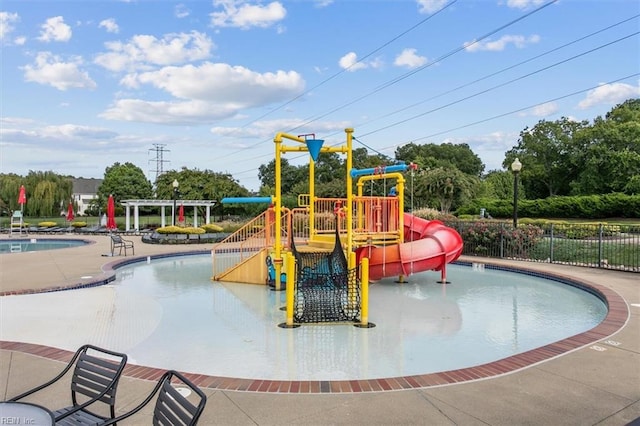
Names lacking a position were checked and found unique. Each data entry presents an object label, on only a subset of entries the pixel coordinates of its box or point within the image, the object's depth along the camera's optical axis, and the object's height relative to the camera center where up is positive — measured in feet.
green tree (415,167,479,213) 104.53 +4.93
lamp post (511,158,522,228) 52.63 +4.30
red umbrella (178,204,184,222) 92.32 -1.07
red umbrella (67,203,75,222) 104.17 -1.11
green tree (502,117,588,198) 140.97 +17.73
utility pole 243.01 +31.31
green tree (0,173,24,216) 129.80 +5.59
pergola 98.12 +1.57
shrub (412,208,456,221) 73.92 -0.94
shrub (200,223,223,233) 80.48 -3.50
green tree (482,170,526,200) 134.82 +6.72
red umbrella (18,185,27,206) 88.38 +2.92
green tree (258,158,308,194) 176.45 +13.63
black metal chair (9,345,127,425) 9.09 -3.75
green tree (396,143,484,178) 185.57 +23.50
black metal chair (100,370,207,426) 7.06 -3.36
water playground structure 25.99 -3.11
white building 281.84 +14.49
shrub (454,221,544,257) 50.37 -3.34
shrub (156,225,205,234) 73.56 -3.39
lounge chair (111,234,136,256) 53.11 -3.82
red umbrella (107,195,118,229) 68.33 -0.91
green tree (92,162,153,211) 195.52 +11.54
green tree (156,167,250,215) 127.65 +6.96
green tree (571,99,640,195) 118.93 +14.42
